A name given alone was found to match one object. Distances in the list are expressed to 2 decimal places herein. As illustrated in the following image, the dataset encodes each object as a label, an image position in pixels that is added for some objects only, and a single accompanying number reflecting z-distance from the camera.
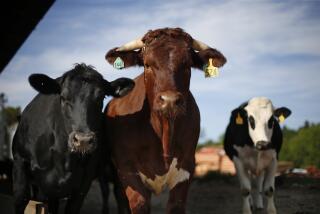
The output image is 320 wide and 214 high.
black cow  5.03
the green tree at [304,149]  40.28
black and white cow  8.55
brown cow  4.73
